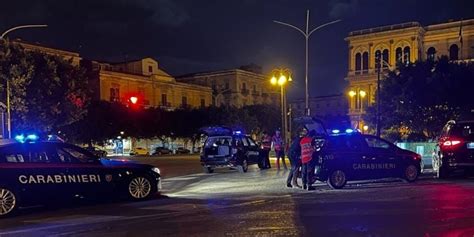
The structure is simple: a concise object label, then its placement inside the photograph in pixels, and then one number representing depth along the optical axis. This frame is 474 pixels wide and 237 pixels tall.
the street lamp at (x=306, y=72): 31.39
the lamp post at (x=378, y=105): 32.31
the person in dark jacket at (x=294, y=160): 16.09
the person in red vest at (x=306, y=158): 15.42
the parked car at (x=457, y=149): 16.95
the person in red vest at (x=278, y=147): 24.70
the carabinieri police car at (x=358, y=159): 15.70
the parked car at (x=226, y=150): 23.56
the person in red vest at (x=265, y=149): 25.38
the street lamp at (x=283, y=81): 31.22
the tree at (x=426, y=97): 44.19
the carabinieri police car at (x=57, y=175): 12.20
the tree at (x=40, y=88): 35.06
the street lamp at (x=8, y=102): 28.19
